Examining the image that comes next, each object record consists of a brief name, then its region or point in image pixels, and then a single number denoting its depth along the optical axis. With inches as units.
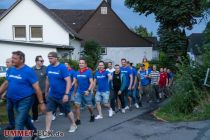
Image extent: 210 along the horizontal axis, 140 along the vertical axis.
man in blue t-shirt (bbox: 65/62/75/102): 359.2
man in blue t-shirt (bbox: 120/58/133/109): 402.1
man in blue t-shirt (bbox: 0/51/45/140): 215.3
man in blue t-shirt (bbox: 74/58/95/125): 307.2
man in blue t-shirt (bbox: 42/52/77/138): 258.4
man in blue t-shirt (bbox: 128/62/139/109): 423.4
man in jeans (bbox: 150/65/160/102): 502.7
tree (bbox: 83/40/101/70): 951.7
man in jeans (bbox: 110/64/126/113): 380.2
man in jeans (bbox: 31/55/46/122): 320.9
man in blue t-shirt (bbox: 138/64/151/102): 492.1
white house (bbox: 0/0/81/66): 891.2
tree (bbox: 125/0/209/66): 903.5
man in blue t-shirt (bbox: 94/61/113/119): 354.4
